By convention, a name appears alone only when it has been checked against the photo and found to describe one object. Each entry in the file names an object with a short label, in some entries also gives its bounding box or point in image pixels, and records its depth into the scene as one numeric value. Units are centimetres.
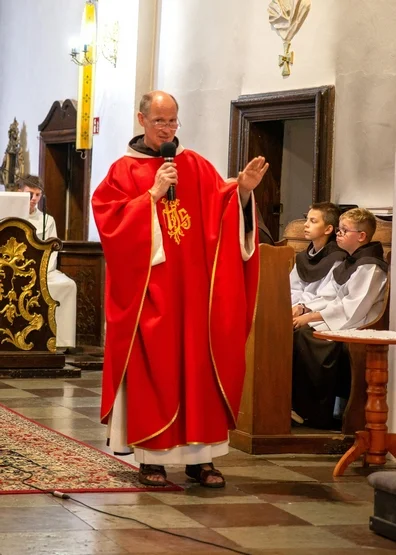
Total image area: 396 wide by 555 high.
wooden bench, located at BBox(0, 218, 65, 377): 902
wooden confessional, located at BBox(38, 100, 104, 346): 1137
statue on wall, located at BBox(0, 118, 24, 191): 1466
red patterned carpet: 479
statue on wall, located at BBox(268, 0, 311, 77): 891
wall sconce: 1179
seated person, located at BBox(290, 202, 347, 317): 673
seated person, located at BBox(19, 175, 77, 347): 1030
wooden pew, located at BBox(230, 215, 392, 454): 595
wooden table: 536
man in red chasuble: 484
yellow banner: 1184
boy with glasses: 629
